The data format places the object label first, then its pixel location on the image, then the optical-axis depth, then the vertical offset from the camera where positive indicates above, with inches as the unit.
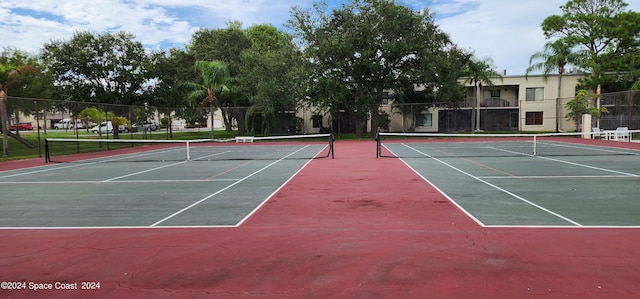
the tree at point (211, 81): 1673.2 +186.0
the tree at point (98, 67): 1461.6 +219.7
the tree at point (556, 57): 1708.0 +273.6
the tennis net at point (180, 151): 893.8 -65.9
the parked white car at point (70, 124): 1079.8 +10.1
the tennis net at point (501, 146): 853.2 -61.2
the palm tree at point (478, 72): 1847.9 +232.4
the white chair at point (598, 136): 1361.2 -46.8
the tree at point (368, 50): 1412.4 +258.4
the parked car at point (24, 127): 1067.1 +3.4
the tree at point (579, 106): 1416.1 +57.3
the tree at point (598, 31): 1628.9 +365.0
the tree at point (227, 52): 1804.9 +356.3
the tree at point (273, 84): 1501.0 +156.0
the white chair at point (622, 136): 1201.7 -42.3
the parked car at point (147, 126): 1330.7 +3.2
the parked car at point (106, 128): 1175.6 -1.9
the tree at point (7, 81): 932.0 +125.2
